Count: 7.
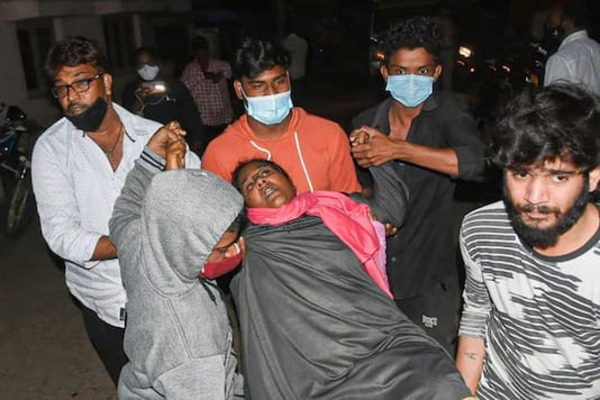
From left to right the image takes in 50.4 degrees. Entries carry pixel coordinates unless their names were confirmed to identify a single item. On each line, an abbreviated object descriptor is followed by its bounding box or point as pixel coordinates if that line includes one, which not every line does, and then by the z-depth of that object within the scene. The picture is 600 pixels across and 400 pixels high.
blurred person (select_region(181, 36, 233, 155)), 7.90
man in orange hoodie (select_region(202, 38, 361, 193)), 3.10
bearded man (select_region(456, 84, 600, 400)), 1.97
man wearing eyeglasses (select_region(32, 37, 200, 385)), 2.85
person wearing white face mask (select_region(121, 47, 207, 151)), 6.18
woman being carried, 2.19
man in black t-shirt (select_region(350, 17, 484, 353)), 3.10
